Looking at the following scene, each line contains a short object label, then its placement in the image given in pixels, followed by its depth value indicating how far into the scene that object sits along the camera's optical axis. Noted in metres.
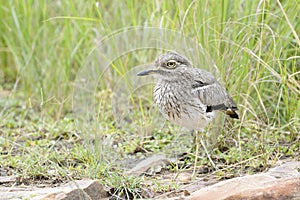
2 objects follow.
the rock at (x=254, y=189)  7.05
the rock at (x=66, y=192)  7.15
